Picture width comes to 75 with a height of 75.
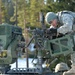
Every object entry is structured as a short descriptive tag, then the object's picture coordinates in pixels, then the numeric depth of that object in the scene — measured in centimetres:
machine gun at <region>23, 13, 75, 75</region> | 1141
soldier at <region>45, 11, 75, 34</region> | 1119
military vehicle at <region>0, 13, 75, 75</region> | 1147
